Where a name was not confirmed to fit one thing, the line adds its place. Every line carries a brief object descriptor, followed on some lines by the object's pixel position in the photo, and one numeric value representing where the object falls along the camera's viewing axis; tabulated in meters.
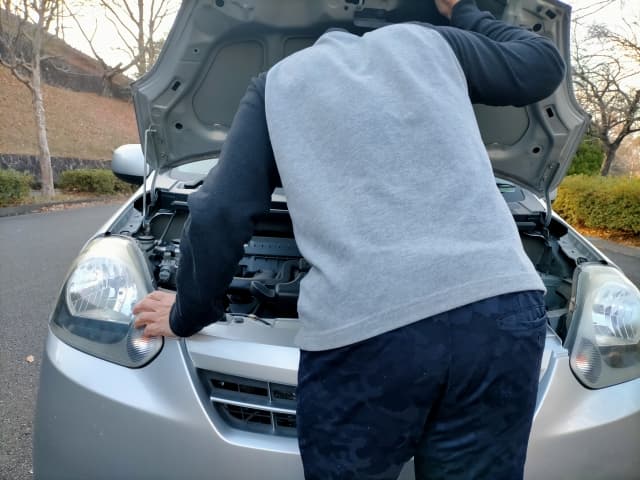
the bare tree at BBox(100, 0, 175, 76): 23.42
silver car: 1.48
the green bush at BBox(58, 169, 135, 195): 16.30
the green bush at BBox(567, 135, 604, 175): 18.27
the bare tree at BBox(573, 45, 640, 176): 16.72
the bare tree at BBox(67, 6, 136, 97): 30.11
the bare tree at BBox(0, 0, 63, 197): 12.72
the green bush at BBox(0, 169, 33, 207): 11.16
